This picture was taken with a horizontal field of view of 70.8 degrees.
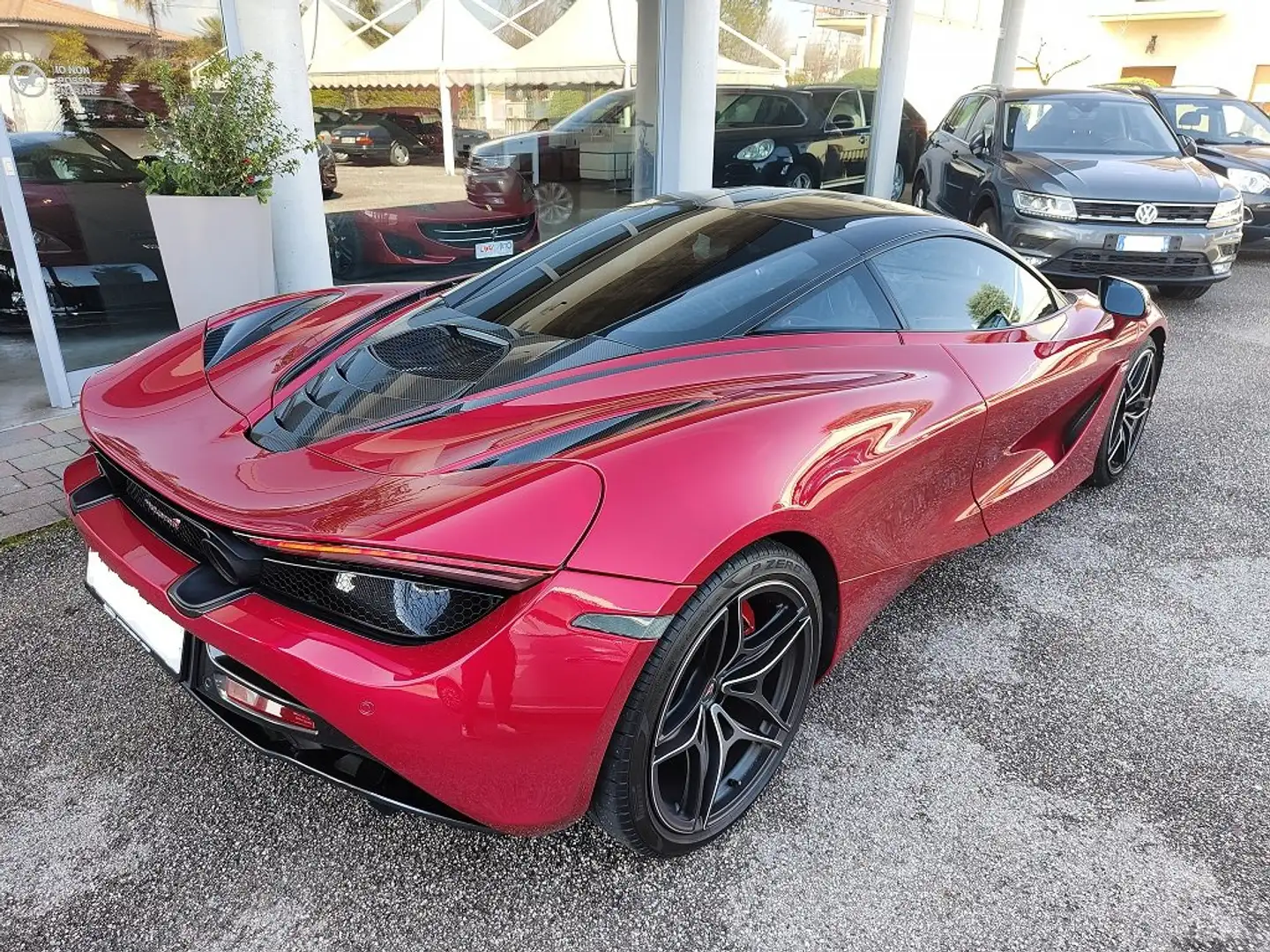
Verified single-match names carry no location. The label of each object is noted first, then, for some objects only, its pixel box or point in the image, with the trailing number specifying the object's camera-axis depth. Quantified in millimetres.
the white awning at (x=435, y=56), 6547
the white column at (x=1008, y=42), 13180
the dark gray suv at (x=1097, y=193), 6438
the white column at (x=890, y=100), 10289
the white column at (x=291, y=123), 4836
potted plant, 4316
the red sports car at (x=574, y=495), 1542
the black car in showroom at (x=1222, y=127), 9102
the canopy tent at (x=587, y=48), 7719
